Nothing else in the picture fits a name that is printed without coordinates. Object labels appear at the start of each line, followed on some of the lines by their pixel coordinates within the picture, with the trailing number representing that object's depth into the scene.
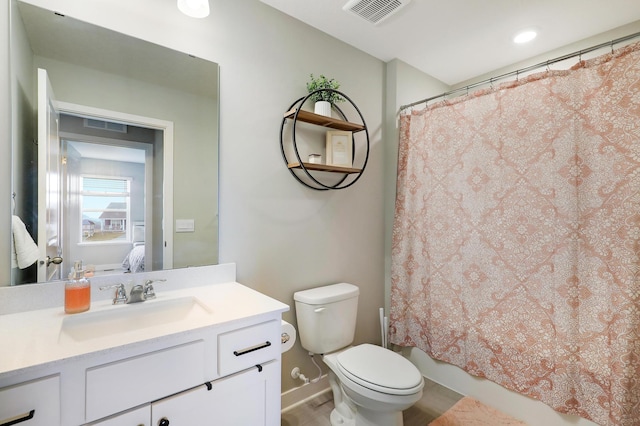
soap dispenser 1.10
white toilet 1.38
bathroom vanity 0.77
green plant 1.90
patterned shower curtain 1.40
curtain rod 1.32
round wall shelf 1.79
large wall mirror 1.15
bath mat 1.74
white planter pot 1.88
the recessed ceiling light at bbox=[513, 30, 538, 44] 1.98
